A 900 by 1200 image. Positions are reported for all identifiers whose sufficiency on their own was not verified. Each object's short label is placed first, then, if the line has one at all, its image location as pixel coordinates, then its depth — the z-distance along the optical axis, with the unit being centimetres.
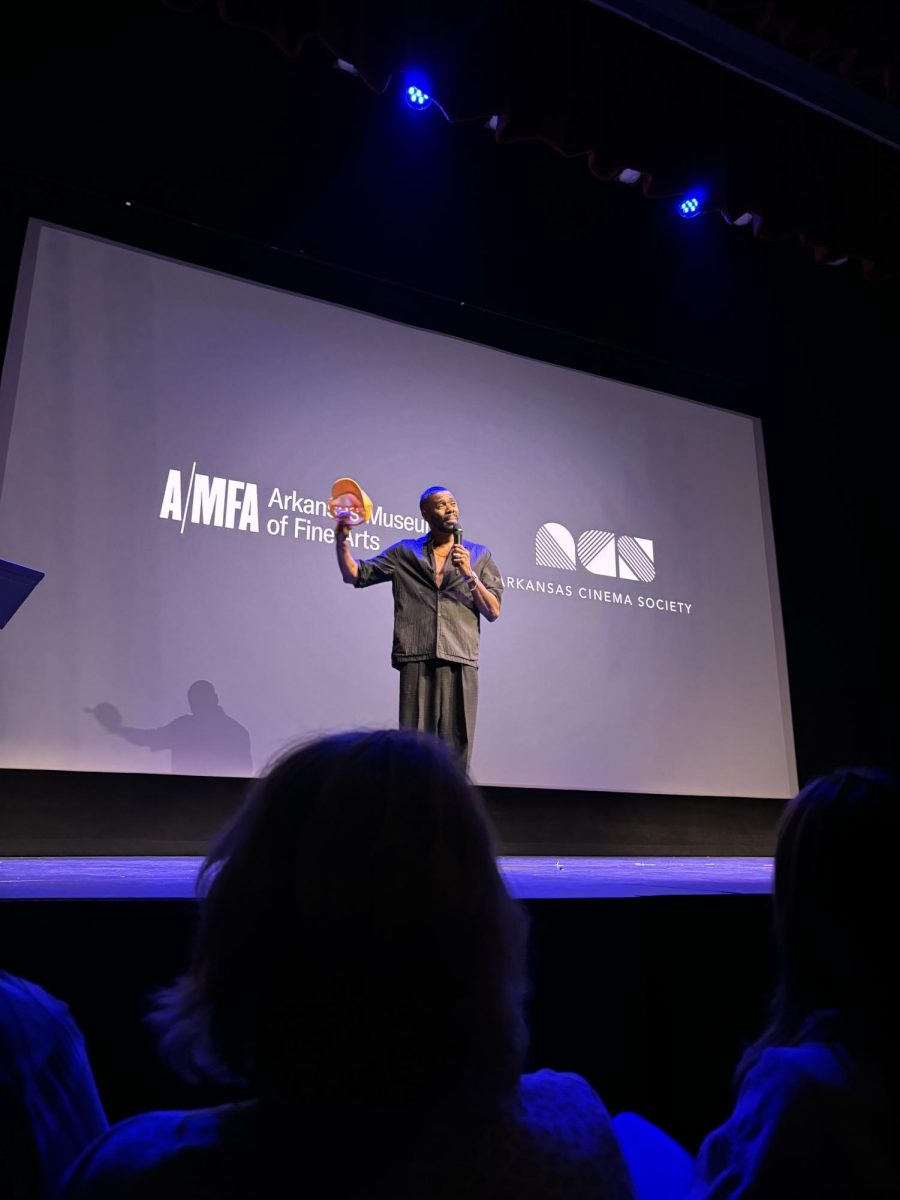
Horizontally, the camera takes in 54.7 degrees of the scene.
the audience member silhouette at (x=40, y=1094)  66
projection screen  394
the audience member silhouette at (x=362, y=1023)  59
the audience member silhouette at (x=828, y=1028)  68
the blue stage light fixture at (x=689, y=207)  550
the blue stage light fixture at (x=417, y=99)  456
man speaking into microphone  347
